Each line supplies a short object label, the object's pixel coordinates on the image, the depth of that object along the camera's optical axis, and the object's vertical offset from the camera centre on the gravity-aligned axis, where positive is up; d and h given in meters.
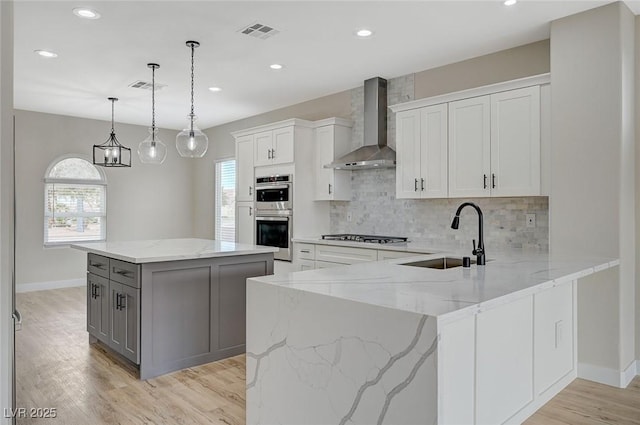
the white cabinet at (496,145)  3.57 +0.59
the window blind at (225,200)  7.59 +0.23
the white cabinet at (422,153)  4.18 +0.60
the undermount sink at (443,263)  2.97 -0.33
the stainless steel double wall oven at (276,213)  5.41 +0.01
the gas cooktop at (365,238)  4.65 -0.27
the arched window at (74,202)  6.78 +0.18
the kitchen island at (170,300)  3.26 -0.68
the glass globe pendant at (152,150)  4.07 +0.58
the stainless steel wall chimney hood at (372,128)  4.85 +0.96
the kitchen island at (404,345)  1.45 -0.50
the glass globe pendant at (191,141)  3.80 +0.62
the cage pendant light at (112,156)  4.88 +0.63
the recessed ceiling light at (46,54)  4.12 +1.50
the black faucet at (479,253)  2.47 -0.22
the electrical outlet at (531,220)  3.88 -0.05
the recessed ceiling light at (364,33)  3.65 +1.50
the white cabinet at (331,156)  5.29 +0.69
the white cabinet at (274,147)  5.40 +0.84
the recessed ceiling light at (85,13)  3.27 +1.50
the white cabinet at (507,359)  1.50 -0.59
